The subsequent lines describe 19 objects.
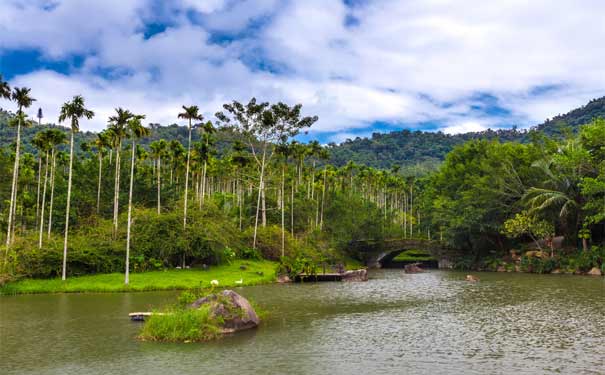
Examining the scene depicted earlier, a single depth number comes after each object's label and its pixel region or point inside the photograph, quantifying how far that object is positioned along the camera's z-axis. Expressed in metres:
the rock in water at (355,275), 66.38
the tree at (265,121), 79.88
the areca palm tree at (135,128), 53.66
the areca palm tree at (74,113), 51.97
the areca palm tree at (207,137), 70.69
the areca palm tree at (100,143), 69.94
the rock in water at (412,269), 82.38
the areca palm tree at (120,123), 55.00
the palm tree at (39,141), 57.51
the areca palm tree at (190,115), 60.75
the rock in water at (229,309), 28.36
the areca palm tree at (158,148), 82.50
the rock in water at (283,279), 62.21
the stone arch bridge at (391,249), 92.44
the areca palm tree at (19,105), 51.07
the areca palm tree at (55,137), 57.75
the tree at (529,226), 72.44
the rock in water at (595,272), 65.88
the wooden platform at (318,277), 63.72
